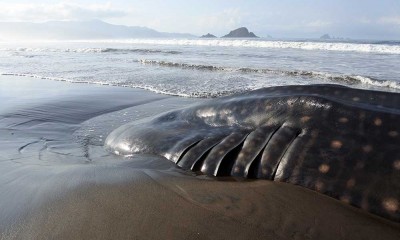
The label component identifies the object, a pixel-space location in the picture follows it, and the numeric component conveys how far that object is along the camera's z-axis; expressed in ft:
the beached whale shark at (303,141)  7.56
